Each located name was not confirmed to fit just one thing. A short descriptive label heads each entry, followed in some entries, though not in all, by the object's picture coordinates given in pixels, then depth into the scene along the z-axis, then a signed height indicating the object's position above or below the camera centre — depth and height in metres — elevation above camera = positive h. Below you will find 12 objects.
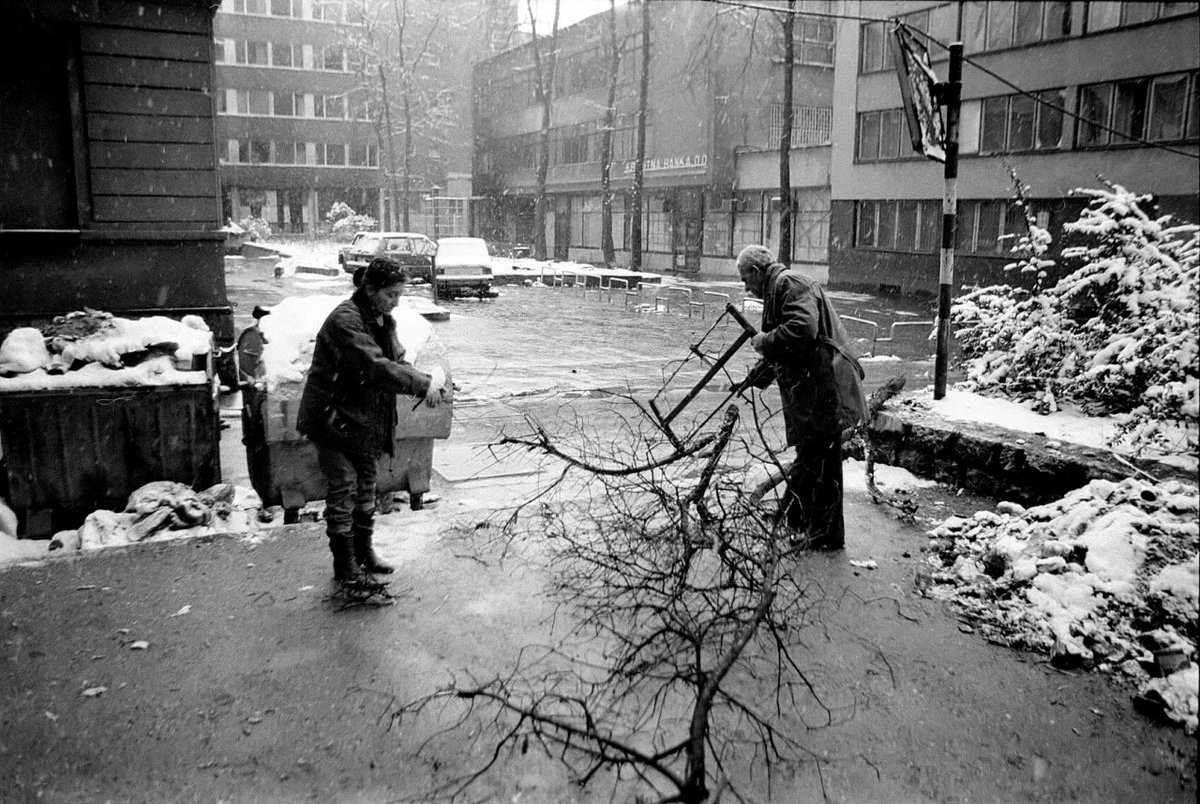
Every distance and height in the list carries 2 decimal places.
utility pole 8.45 +0.46
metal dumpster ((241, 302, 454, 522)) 6.45 -1.42
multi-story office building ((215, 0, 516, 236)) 58.16 +8.45
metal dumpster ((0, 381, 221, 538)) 6.33 -1.37
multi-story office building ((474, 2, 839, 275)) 37.56 +4.73
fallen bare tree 3.41 -1.80
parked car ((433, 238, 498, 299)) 26.53 -0.76
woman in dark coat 4.95 -0.78
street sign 8.48 +1.36
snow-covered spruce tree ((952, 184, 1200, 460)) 5.81 -0.57
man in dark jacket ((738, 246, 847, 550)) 5.57 -0.75
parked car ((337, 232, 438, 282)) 30.86 -0.27
